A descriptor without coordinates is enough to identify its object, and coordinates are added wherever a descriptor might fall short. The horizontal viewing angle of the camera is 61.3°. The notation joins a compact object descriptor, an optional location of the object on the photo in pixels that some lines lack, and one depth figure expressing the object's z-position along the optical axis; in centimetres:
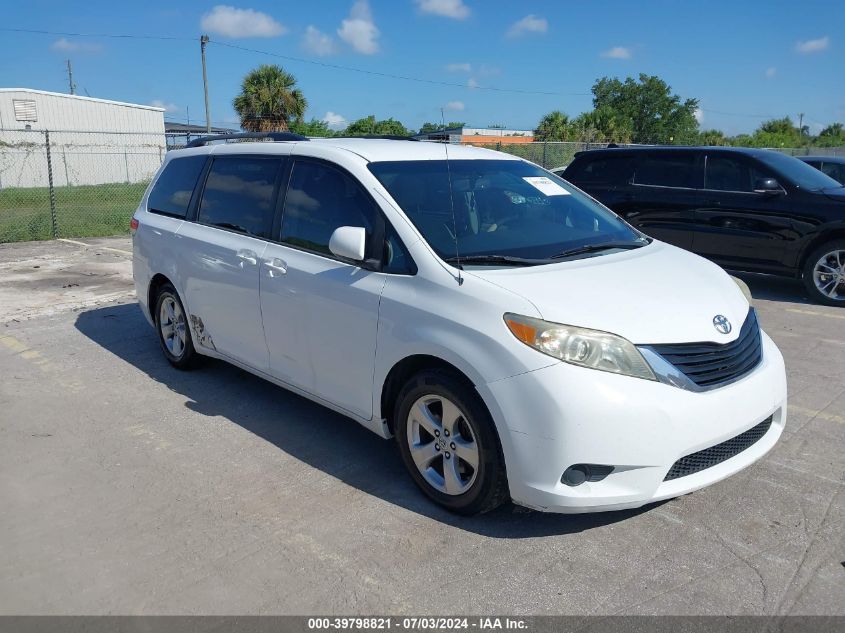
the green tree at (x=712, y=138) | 4332
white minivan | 300
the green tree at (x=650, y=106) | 6506
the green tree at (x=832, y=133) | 7438
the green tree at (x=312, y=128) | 3594
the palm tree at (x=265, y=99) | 3484
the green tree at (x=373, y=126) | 4738
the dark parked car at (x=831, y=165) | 1137
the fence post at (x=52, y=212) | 1291
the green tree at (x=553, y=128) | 3978
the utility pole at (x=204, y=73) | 3050
